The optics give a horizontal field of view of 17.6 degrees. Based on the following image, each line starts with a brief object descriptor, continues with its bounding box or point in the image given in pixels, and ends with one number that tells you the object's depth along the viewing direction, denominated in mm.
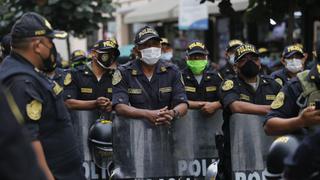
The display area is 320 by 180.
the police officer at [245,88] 9448
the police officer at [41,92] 6407
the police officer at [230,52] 13013
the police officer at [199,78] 11336
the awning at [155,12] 27156
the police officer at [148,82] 9842
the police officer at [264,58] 18875
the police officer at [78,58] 16984
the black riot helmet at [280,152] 5778
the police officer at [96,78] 11724
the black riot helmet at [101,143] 10647
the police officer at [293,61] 13022
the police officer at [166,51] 16741
